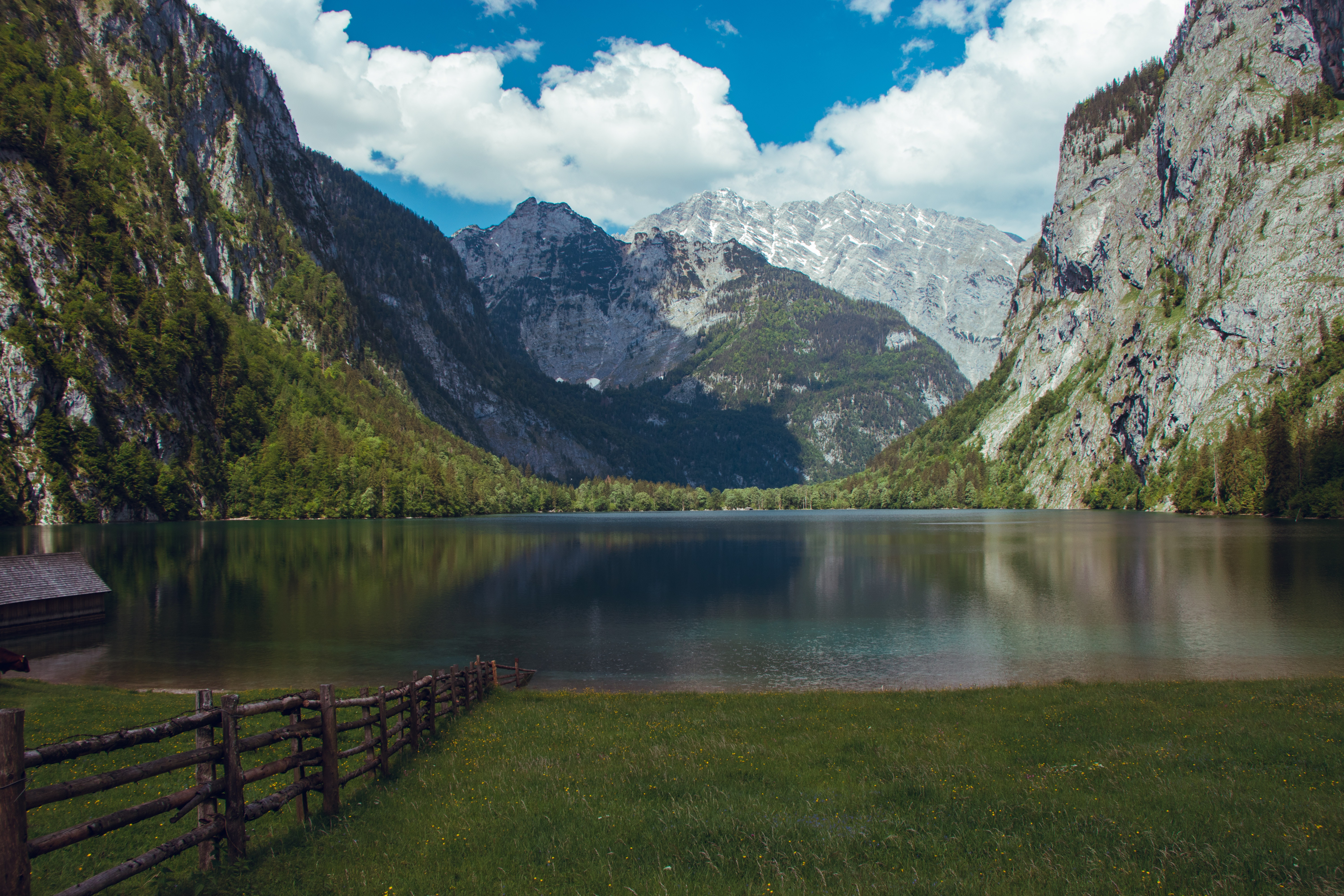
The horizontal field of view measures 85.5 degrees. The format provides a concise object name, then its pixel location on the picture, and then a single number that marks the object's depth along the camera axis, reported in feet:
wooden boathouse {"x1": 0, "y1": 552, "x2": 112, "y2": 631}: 147.33
